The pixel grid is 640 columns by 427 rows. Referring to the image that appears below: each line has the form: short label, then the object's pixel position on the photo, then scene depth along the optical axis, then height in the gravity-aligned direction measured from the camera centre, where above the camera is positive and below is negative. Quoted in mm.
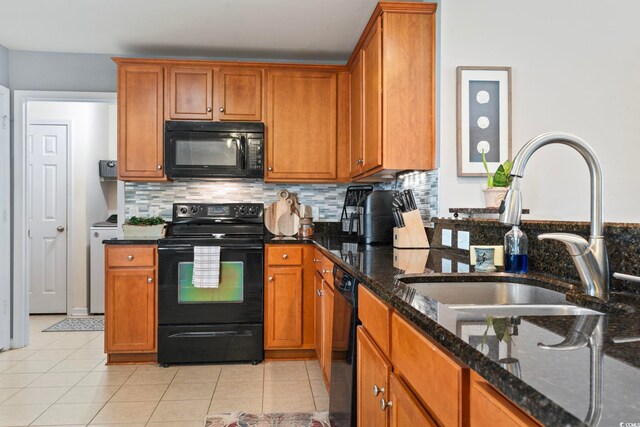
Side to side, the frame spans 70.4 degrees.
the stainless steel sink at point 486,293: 1354 -260
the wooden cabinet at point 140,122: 3416 +659
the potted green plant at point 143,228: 3387 -145
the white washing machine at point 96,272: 4672 -659
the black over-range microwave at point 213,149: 3408 +455
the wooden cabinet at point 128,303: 3158 -659
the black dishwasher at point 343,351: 1726 -589
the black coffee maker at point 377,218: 2873 -50
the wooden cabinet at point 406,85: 2512 +697
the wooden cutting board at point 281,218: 3773 -70
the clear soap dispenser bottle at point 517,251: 1511 -134
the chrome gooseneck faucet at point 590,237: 1111 -60
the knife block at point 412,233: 2529 -126
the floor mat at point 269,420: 2279 -1080
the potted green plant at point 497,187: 2031 +110
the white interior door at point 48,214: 4695 -61
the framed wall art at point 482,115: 2410 +512
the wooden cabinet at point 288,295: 3254 -615
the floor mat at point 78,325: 4125 -1101
